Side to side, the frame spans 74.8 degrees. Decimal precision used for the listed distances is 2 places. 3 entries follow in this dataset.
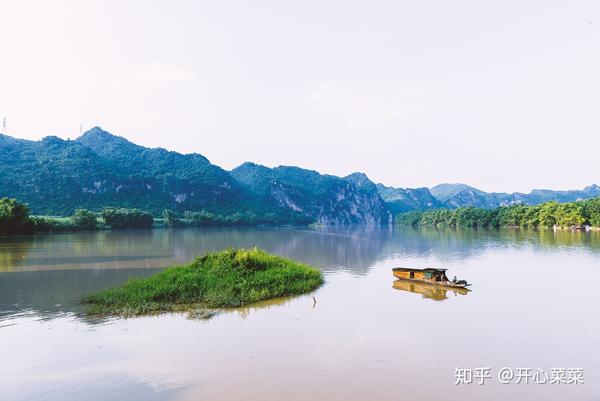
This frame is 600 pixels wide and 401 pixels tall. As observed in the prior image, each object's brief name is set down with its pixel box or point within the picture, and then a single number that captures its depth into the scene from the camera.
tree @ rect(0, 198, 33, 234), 85.19
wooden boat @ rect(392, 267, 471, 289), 32.39
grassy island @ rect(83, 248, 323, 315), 25.22
